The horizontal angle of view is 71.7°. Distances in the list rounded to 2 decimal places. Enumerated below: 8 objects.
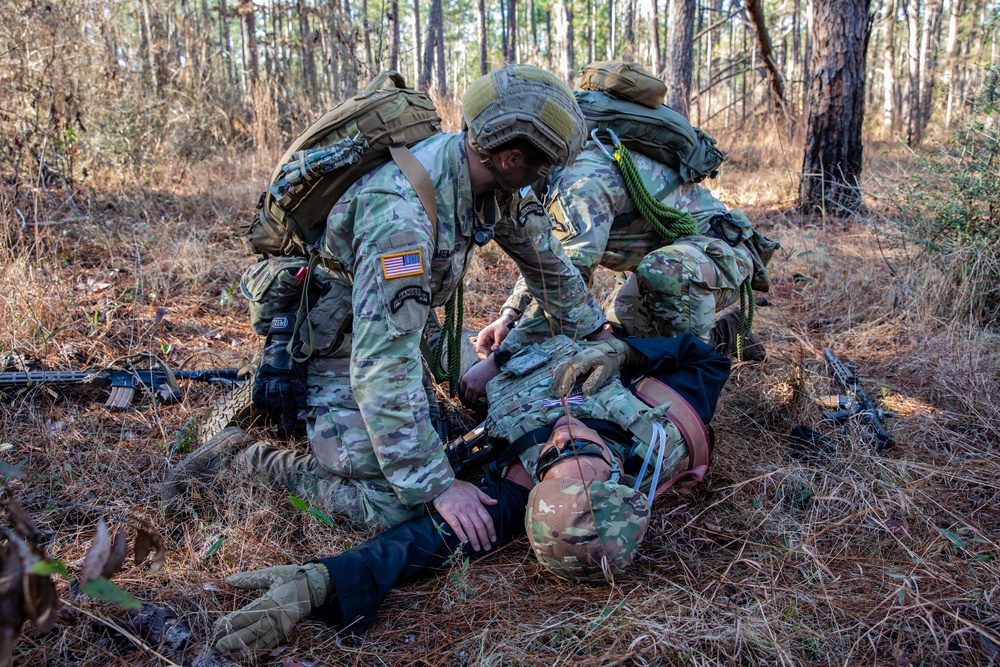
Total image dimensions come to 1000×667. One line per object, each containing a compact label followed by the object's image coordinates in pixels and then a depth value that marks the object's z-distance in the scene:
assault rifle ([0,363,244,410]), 3.04
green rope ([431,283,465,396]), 2.77
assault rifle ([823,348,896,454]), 2.84
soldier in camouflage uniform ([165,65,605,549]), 2.17
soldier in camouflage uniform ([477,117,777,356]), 3.43
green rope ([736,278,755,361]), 3.56
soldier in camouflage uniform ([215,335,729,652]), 1.94
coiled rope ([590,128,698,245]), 3.52
